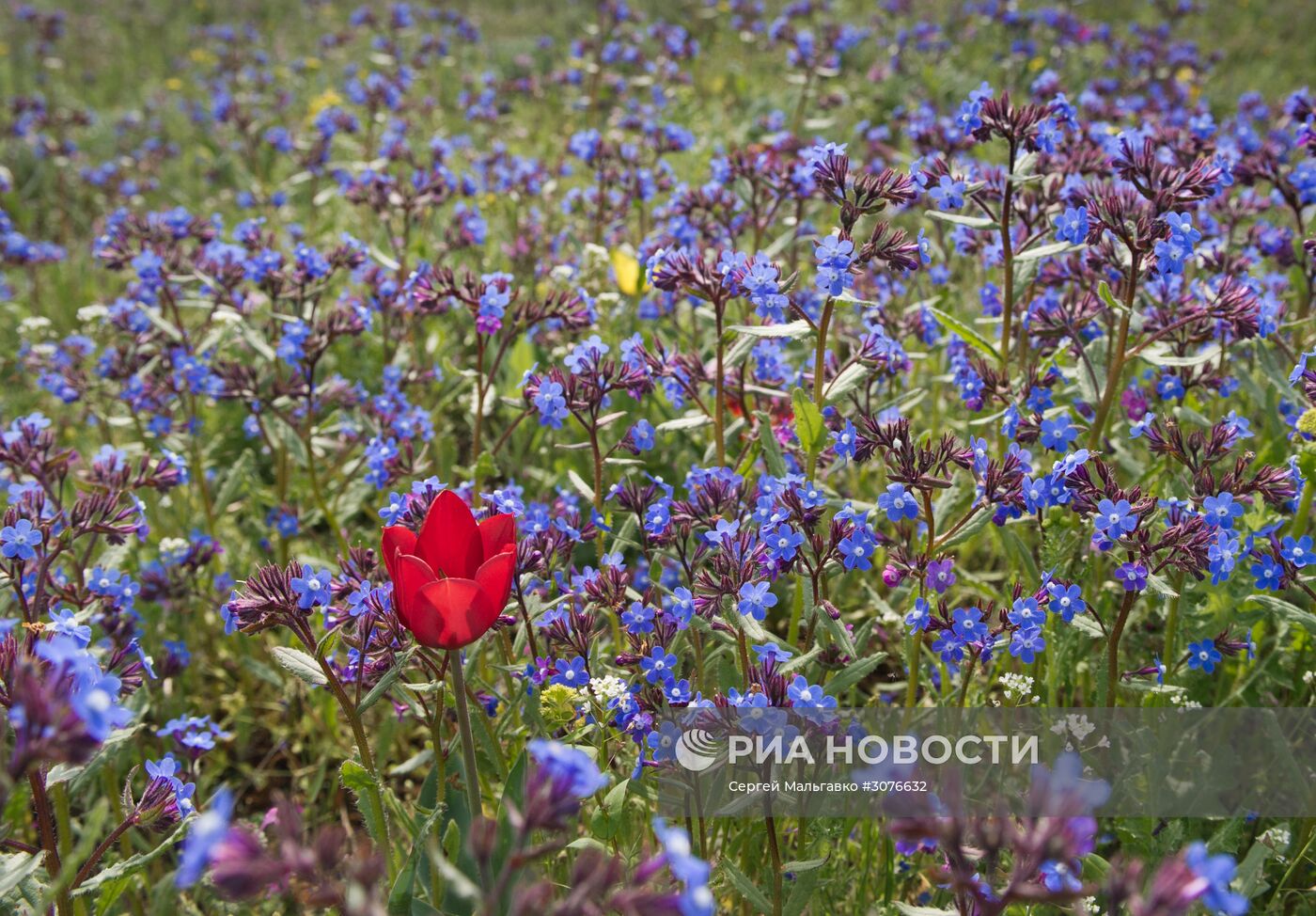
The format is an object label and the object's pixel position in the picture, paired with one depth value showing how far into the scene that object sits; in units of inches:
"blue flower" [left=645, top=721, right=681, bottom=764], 80.4
